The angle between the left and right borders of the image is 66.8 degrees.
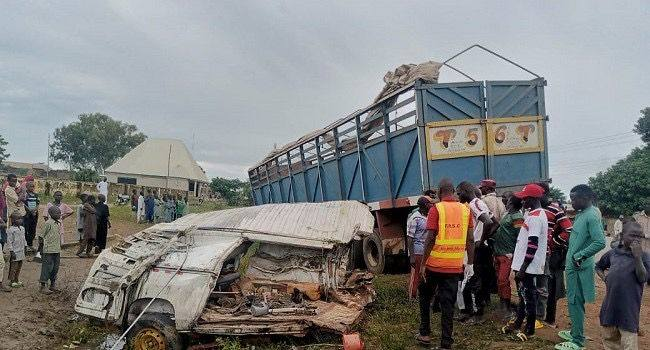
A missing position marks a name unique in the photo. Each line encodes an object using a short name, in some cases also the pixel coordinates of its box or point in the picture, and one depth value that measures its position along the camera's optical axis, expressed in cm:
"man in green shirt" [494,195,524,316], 513
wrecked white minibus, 452
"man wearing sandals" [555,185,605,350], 442
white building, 4053
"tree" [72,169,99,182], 3631
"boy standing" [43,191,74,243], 889
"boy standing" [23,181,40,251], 945
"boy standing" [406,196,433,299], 573
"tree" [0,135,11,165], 4953
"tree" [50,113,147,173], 5753
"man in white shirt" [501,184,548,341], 471
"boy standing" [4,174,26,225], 845
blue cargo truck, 682
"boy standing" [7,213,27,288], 725
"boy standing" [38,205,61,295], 707
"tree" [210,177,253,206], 3897
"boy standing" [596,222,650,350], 388
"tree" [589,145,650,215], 2098
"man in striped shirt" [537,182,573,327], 528
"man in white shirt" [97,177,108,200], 1633
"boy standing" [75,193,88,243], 1108
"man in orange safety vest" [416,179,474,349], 444
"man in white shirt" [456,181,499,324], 532
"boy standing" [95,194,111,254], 1058
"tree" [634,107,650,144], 2292
